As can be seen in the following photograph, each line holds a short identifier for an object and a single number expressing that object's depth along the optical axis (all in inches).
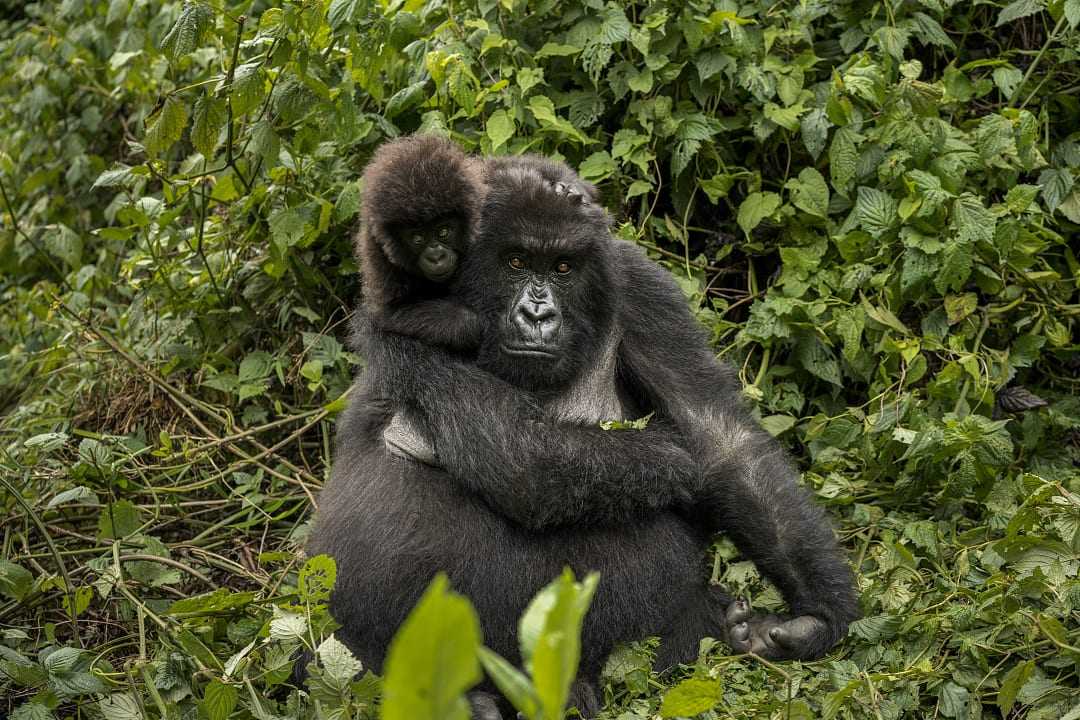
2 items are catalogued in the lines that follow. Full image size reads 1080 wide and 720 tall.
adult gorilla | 242.4
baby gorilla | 245.4
